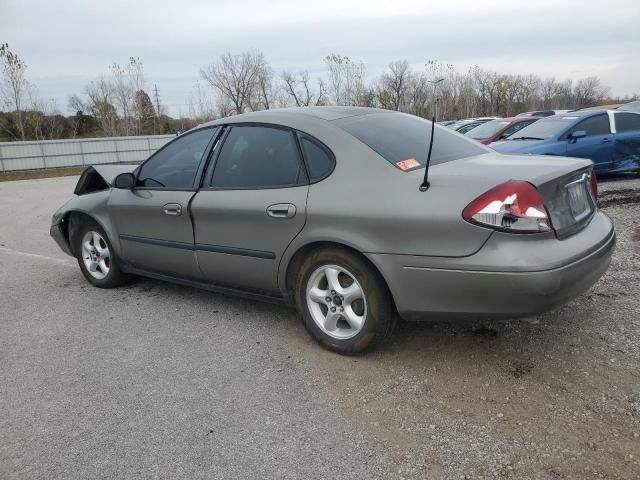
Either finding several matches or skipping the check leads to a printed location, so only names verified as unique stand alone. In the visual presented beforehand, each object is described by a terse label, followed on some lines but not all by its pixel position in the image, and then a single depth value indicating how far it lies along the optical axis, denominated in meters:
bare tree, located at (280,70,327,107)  48.88
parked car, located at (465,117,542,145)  12.10
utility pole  47.22
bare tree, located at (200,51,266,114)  50.00
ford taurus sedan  2.64
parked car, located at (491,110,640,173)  9.05
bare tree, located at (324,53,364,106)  48.57
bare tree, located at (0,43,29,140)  30.58
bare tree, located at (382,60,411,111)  51.40
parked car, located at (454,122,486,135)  17.94
